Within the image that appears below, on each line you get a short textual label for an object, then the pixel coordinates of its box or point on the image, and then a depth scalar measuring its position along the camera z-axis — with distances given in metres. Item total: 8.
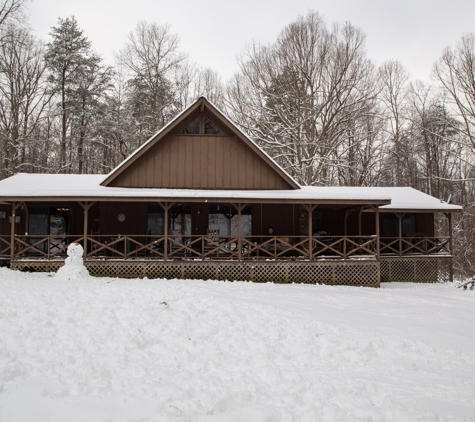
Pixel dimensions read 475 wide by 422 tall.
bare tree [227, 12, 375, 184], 24.19
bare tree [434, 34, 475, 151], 21.88
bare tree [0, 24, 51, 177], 23.61
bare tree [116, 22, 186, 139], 27.59
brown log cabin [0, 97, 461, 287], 13.27
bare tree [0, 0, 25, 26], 19.77
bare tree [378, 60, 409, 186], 28.14
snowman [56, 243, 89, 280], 12.00
